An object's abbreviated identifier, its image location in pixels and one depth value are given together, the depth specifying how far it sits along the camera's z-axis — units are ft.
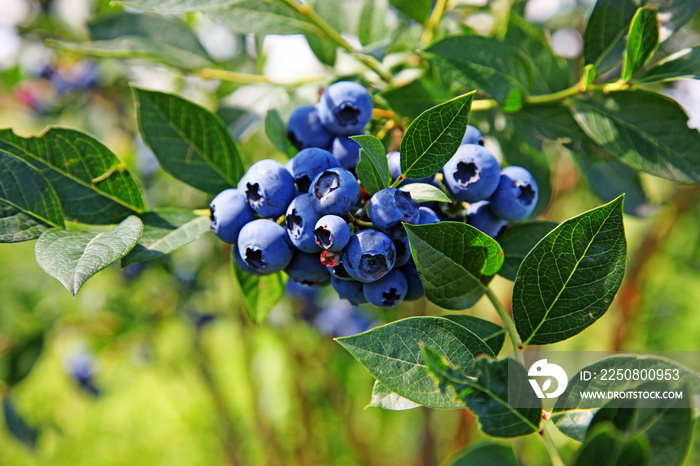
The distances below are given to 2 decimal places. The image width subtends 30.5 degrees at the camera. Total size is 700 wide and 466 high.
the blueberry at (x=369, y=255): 1.12
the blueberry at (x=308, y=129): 1.23
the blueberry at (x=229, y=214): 1.18
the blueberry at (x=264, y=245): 1.16
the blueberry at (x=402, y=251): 1.15
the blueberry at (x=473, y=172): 1.17
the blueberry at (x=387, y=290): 1.15
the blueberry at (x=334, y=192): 1.12
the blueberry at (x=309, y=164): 1.17
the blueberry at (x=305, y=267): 1.19
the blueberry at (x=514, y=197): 1.19
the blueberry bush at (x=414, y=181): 1.10
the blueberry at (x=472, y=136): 1.19
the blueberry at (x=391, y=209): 1.11
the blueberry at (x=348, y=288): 1.18
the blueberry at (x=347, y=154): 1.21
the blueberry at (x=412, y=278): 1.17
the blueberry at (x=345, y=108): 1.21
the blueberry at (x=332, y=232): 1.12
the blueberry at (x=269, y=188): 1.17
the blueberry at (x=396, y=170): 1.17
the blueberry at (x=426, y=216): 1.15
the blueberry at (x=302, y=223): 1.14
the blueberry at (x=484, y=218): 1.20
